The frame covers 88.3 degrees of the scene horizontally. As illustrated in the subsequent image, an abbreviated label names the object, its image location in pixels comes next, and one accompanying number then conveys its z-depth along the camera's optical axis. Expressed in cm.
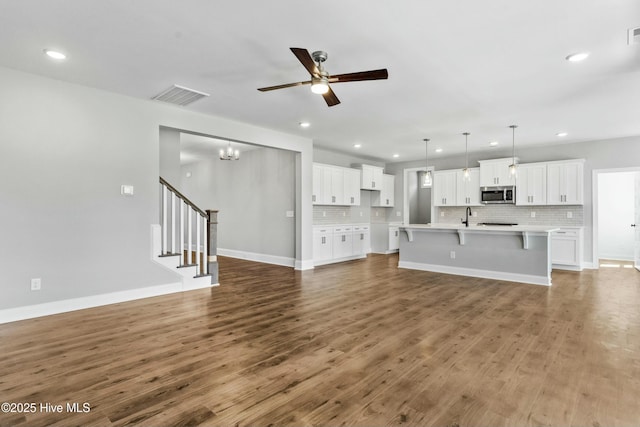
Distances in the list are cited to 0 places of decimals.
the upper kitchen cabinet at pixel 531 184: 742
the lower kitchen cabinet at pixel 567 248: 690
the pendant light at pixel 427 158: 690
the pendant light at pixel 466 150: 657
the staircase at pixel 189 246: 487
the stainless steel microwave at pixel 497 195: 779
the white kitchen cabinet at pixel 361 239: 857
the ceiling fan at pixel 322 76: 279
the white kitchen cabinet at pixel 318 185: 746
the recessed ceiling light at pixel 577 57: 329
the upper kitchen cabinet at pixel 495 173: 777
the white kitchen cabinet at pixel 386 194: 968
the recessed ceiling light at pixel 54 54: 331
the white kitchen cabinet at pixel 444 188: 880
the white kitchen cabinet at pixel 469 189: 838
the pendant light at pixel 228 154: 784
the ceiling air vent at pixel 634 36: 286
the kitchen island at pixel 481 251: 561
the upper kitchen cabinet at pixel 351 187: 830
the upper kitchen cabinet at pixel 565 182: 702
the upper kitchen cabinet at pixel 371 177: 889
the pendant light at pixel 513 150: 615
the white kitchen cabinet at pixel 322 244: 743
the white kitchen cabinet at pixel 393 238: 966
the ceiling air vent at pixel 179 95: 425
